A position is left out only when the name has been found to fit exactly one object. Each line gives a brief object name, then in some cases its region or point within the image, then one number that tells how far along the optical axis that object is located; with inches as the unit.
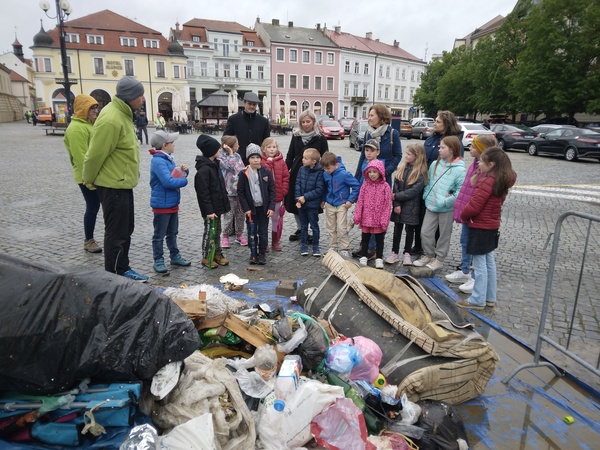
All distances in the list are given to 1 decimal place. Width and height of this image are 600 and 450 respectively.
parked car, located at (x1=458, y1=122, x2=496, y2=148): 861.8
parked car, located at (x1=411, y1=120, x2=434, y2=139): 1232.7
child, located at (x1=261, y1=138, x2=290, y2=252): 242.2
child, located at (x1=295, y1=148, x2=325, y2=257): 235.3
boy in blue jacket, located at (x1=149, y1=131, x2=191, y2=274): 199.8
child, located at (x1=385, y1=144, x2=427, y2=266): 224.4
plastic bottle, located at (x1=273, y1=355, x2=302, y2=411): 97.0
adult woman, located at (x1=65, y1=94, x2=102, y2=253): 219.6
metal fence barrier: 129.6
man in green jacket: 170.9
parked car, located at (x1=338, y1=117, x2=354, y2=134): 1324.7
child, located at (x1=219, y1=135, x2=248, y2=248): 245.3
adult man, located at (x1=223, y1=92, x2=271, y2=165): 265.3
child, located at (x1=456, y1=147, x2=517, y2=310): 167.6
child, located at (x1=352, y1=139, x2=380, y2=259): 221.1
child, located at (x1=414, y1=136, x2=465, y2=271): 212.4
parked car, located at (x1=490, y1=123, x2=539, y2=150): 849.5
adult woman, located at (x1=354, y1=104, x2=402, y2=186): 230.5
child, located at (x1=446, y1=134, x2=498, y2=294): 193.3
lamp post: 636.7
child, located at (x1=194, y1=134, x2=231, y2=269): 209.6
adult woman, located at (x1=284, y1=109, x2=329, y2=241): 251.1
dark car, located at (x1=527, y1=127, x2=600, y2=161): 695.1
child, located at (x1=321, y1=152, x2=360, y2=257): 230.4
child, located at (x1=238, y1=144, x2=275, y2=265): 220.4
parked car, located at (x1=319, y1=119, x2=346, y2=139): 1110.1
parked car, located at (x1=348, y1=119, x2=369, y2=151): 830.2
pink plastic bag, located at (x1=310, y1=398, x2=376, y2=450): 94.2
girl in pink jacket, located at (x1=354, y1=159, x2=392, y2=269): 219.0
